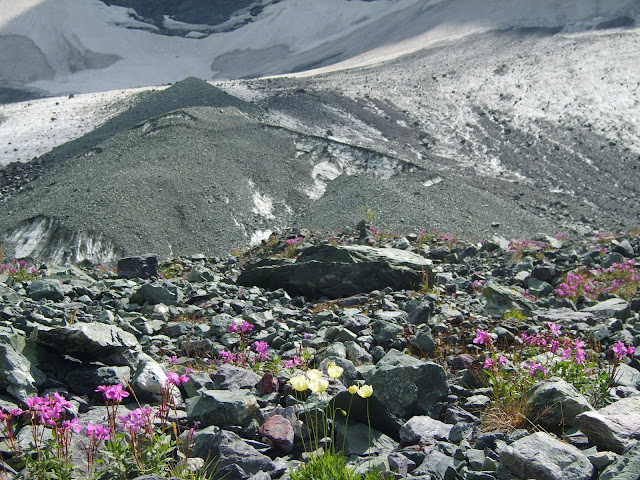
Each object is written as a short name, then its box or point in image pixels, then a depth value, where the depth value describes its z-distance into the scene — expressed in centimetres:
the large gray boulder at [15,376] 407
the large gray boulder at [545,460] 308
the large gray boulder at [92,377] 450
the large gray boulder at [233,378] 456
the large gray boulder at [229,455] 336
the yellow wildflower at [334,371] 283
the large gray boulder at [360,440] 377
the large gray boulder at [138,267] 1059
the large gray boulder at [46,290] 729
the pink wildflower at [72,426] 306
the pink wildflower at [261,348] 488
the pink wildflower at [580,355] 425
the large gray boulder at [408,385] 431
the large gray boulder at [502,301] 776
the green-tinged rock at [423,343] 596
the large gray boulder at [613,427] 340
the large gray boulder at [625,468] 289
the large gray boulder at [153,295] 795
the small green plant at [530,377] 403
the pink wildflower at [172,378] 345
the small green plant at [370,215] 1633
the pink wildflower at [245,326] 542
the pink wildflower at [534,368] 424
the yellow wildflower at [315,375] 288
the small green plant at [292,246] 1269
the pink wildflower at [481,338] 455
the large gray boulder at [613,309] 767
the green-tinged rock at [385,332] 616
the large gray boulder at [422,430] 388
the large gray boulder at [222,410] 394
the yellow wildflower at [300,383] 281
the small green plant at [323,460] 283
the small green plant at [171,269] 1160
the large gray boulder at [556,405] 386
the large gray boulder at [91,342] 468
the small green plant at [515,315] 733
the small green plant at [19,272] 898
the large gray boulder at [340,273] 934
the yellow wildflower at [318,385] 280
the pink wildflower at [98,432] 308
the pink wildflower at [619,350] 434
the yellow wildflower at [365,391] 284
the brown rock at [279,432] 373
